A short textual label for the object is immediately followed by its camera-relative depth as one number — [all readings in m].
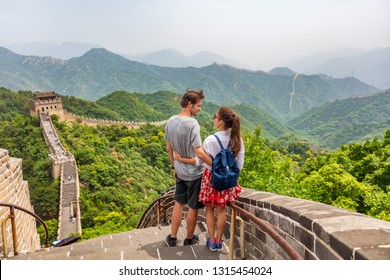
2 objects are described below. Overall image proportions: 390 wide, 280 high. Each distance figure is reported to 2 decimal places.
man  3.12
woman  3.05
